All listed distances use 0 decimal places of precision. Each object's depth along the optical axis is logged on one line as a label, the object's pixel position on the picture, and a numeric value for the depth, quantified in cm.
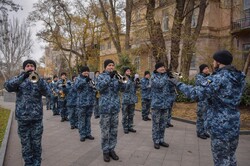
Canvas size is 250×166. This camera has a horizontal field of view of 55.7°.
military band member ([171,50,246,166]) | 346
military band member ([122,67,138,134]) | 784
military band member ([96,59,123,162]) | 518
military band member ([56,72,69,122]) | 936
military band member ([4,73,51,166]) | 433
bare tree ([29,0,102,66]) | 2878
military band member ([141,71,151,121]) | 1013
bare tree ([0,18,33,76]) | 2511
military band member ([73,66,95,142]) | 691
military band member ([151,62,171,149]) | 600
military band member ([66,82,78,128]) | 848
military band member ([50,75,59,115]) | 1205
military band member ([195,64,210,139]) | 672
